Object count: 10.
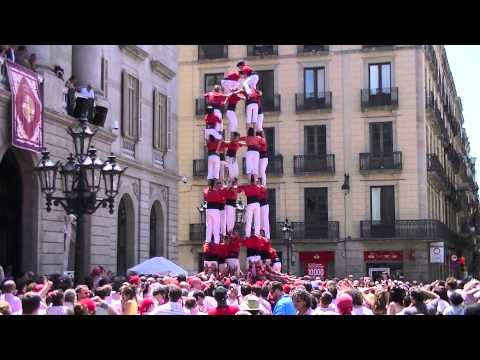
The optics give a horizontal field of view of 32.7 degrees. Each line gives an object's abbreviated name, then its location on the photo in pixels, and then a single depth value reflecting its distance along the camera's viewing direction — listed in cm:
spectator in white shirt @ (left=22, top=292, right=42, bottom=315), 855
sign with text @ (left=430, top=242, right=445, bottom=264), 3906
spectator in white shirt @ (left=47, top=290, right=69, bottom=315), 938
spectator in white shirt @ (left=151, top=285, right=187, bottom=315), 999
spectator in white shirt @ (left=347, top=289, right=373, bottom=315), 1020
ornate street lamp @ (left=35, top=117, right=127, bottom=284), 1441
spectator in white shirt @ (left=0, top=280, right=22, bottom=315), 1087
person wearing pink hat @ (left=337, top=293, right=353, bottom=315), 952
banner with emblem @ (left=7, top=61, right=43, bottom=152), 1958
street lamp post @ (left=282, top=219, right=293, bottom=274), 3366
